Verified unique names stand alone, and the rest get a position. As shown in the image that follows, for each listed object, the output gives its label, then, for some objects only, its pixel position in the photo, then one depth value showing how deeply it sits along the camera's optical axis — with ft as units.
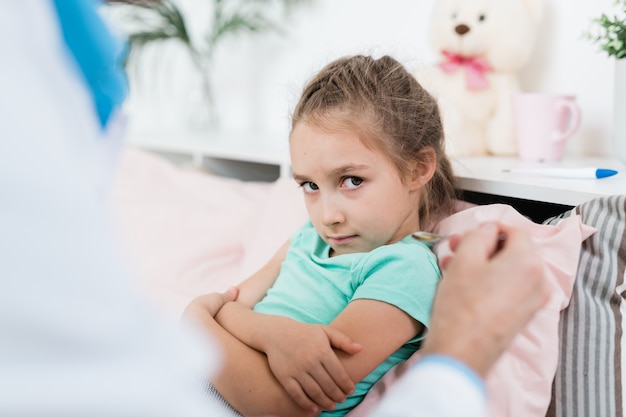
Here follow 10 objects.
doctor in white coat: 1.28
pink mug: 4.15
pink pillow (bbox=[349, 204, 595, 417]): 2.77
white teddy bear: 4.56
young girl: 2.81
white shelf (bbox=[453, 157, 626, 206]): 3.23
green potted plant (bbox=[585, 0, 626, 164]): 3.77
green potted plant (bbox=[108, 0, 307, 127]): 7.04
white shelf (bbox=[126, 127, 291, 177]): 5.23
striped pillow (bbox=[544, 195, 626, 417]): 2.84
